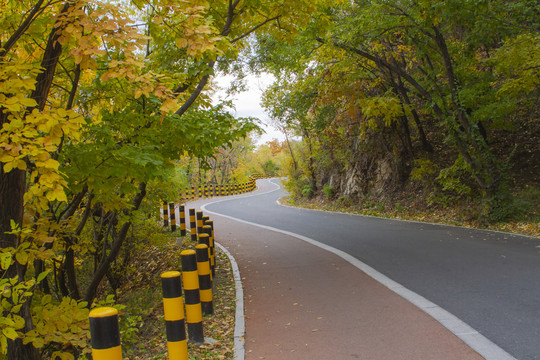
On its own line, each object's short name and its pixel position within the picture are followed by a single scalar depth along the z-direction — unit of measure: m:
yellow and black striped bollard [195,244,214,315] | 5.30
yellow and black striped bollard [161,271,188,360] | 3.68
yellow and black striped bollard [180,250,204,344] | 4.46
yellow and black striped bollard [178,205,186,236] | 12.43
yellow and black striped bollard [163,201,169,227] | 14.49
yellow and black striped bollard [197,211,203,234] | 9.96
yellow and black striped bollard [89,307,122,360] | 2.62
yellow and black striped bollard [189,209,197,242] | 11.87
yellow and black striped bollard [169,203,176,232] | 14.11
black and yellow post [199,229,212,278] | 6.07
